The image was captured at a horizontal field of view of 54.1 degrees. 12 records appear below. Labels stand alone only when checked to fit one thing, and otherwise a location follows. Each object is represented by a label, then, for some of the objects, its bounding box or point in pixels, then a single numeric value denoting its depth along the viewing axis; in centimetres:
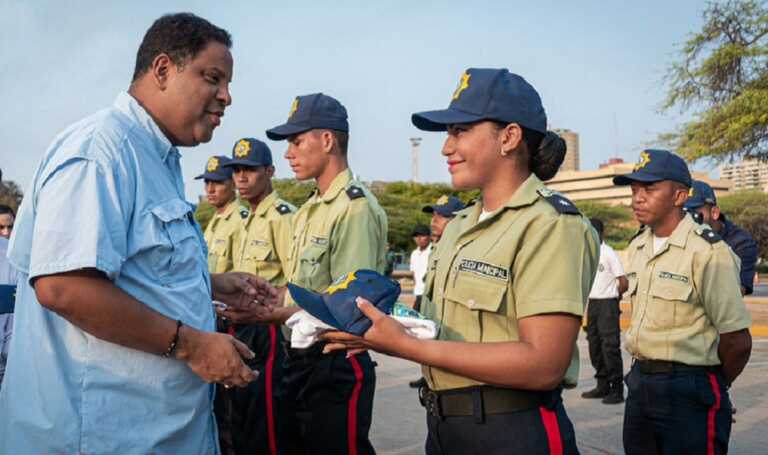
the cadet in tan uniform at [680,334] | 358
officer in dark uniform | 647
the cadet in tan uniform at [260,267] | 479
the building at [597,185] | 9769
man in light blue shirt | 193
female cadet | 215
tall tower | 6486
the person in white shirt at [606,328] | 743
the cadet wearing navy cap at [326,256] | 388
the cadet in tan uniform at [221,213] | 632
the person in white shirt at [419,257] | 1051
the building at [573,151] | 17384
